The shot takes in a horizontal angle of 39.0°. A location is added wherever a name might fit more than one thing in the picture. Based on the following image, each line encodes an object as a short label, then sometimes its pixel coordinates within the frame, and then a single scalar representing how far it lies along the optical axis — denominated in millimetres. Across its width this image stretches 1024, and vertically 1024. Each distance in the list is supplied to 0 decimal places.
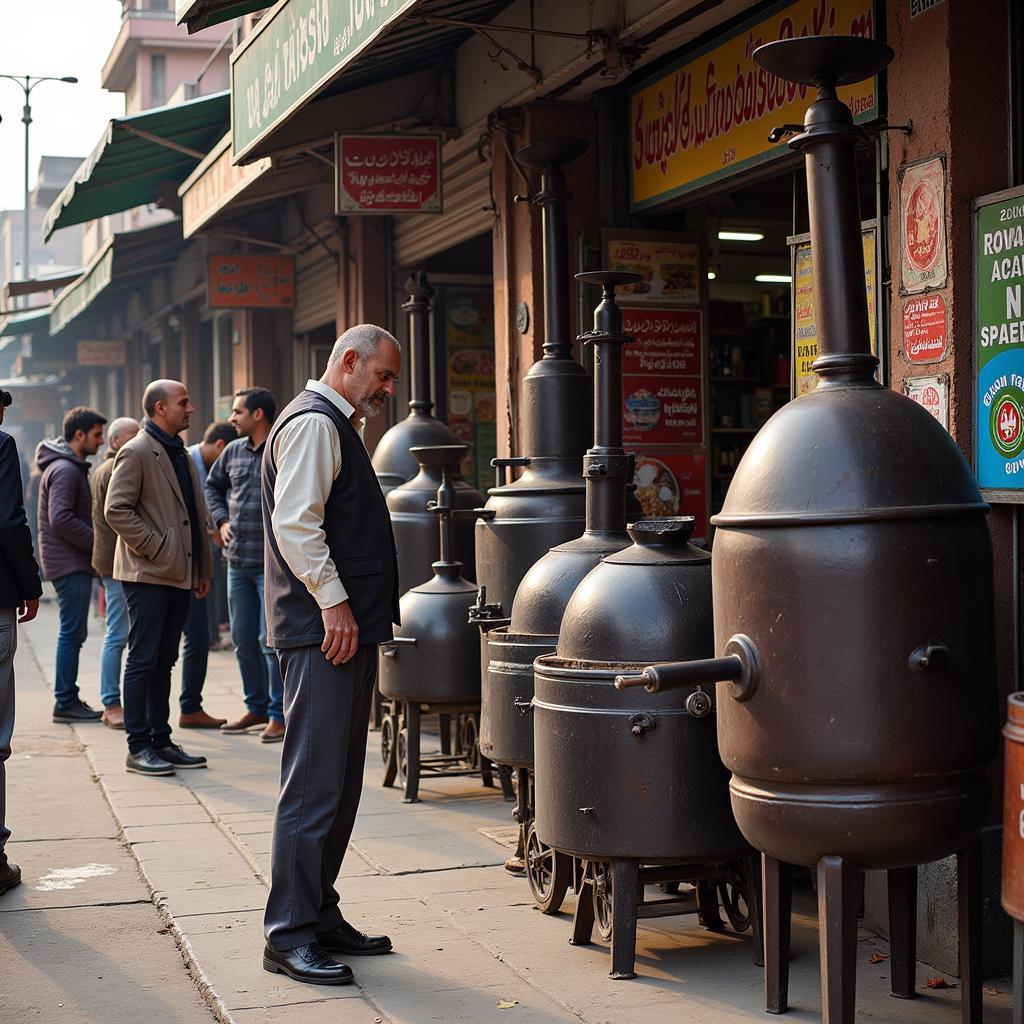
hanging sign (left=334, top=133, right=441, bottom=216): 9242
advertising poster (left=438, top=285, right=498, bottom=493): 12289
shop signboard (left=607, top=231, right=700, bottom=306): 8055
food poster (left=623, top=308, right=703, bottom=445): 8094
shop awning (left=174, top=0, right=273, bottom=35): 7477
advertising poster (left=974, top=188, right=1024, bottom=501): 4582
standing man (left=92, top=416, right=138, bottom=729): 9625
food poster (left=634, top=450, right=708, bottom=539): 8133
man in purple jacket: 10219
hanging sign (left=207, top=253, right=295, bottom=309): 14680
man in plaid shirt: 9000
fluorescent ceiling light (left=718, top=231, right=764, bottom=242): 10461
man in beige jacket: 8039
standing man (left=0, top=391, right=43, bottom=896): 5848
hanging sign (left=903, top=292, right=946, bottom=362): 4887
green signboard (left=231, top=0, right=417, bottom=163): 6348
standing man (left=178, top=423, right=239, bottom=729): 9469
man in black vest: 4594
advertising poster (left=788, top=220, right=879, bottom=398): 5969
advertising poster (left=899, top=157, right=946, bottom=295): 4875
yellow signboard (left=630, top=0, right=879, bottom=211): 5879
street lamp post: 28562
